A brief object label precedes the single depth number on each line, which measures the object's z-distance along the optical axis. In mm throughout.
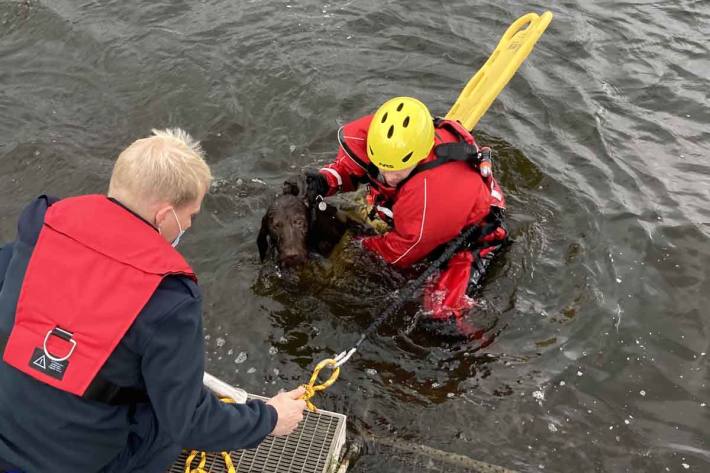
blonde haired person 2455
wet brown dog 5520
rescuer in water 5062
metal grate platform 3744
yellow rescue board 6879
